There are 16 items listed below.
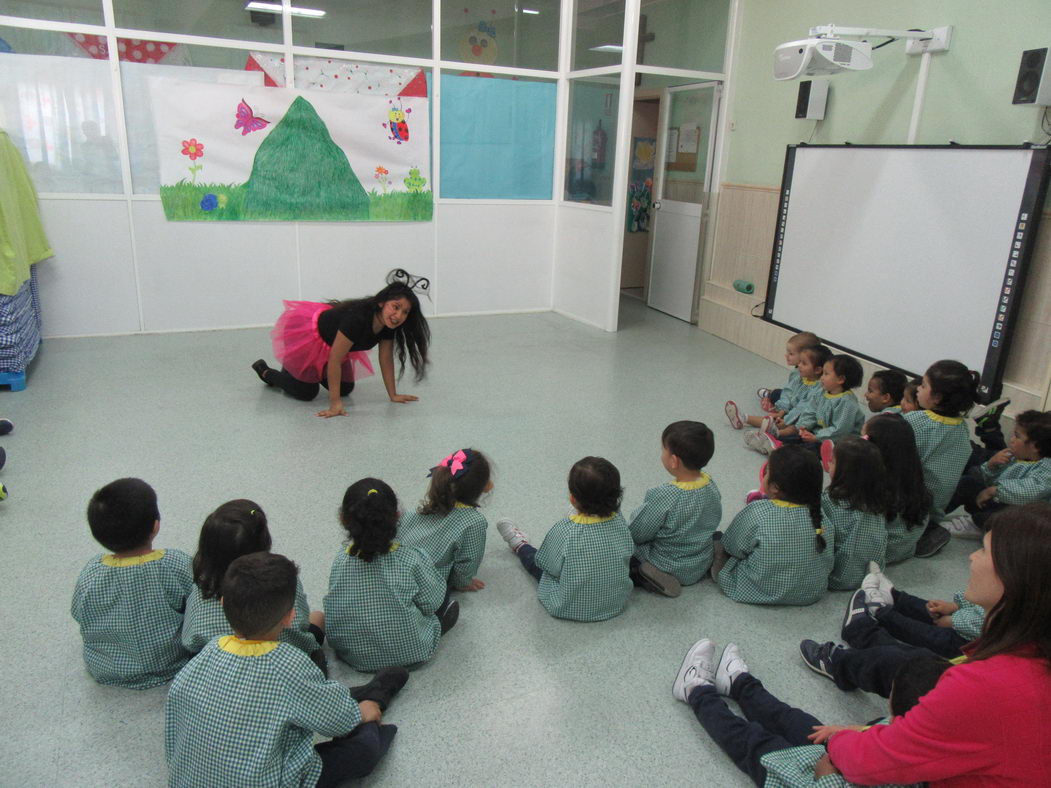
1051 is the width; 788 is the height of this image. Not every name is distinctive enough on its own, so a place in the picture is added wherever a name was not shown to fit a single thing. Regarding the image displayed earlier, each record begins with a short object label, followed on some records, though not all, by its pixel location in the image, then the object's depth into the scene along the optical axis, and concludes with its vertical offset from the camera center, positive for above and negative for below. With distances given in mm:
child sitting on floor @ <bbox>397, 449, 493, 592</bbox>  2080 -938
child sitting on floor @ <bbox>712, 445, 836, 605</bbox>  2150 -1005
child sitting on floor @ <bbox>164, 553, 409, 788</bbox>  1311 -924
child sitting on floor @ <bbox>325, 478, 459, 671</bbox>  1741 -998
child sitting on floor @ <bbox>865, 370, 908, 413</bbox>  3176 -827
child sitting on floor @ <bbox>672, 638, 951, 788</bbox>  1441 -1165
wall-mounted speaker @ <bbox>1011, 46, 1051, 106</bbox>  3135 +461
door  5906 -128
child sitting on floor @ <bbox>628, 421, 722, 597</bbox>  2221 -993
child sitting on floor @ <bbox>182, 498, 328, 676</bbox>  1676 -863
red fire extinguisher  5832 +191
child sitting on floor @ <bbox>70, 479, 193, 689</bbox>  1668 -976
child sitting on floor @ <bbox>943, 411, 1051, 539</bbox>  2506 -957
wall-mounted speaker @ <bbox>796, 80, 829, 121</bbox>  4586 +497
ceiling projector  3766 +624
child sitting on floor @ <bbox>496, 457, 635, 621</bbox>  2045 -1022
